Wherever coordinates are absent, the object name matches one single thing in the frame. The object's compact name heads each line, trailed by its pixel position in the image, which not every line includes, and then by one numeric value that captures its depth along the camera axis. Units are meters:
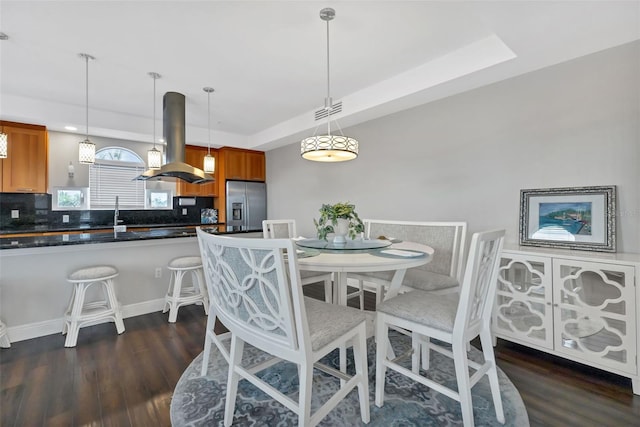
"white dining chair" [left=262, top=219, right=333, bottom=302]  2.44
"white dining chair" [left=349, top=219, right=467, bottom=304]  2.17
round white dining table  1.50
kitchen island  2.36
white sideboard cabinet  1.73
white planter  2.02
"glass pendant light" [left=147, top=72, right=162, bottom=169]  3.38
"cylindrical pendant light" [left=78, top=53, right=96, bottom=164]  2.82
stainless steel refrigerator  5.29
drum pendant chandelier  2.03
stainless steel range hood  3.28
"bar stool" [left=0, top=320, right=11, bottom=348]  2.22
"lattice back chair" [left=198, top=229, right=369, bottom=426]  1.15
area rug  1.50
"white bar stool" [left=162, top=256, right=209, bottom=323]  2.81
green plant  1.97
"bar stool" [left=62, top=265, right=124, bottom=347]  2.34
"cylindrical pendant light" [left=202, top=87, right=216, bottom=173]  3.65
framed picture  2.05
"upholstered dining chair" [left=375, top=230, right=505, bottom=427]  1.34
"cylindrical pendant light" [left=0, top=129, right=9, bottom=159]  2.44
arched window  4.66
